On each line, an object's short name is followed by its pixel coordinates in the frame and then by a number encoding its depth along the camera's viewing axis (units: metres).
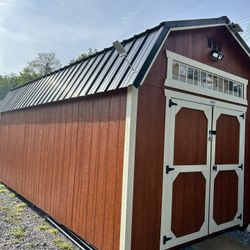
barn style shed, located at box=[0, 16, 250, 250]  3.10
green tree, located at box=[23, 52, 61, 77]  28.92
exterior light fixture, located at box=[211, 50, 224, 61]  4.10
